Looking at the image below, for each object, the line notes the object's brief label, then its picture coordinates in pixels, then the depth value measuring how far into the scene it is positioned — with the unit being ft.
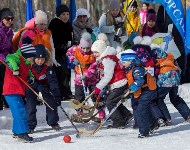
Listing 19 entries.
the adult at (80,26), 52.39
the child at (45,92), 41.37
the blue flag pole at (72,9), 59.56
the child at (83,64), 46.61
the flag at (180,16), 53.89
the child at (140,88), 39.55
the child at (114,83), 42.87
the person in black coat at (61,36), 52.04
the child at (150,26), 56.36
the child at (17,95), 39.32
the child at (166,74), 42.41
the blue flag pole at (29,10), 54.64
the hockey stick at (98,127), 40.70
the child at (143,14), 69.87
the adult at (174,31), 58.98
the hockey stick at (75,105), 44.57
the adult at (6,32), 46.26
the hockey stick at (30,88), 39.36
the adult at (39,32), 46.96
